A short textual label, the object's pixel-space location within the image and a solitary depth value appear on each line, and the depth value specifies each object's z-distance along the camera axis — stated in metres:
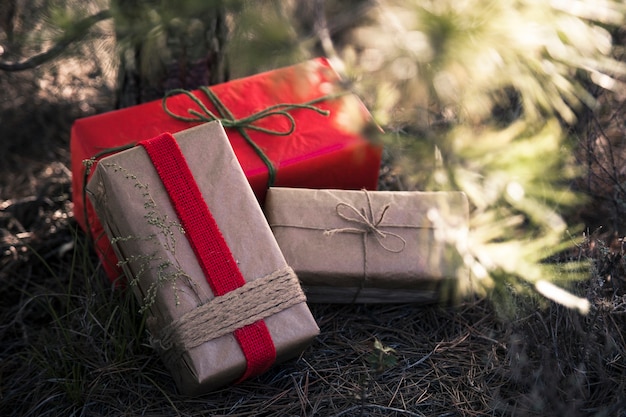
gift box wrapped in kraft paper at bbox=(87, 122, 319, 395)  1.48
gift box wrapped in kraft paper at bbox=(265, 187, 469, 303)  1.73
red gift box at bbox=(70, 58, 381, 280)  1.83
